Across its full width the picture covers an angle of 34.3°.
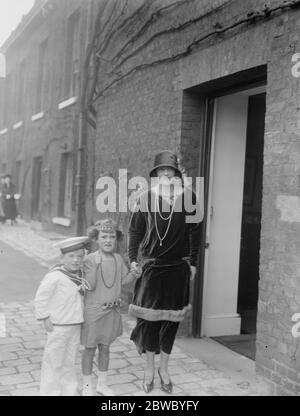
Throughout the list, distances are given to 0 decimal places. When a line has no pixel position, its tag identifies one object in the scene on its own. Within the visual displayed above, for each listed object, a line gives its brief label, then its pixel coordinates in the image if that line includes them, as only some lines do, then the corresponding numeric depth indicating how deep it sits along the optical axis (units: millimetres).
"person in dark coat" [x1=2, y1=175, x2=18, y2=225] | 15875
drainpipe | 9175
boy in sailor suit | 3510
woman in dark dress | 4117
